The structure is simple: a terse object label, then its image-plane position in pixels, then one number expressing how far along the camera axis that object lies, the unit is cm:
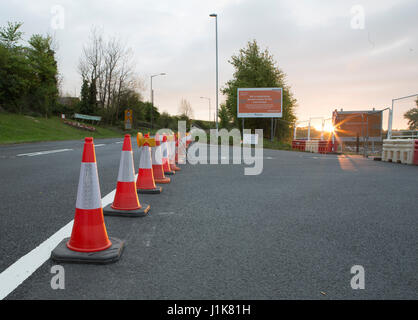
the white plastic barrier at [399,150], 1225
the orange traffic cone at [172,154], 879
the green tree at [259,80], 4994
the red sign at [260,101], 3922
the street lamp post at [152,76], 6138
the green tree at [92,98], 5862
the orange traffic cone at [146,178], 543
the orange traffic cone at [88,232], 257
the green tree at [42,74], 4222
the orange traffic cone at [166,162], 788
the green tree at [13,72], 3597
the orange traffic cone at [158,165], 671
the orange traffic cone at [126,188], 404
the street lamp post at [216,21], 3655
